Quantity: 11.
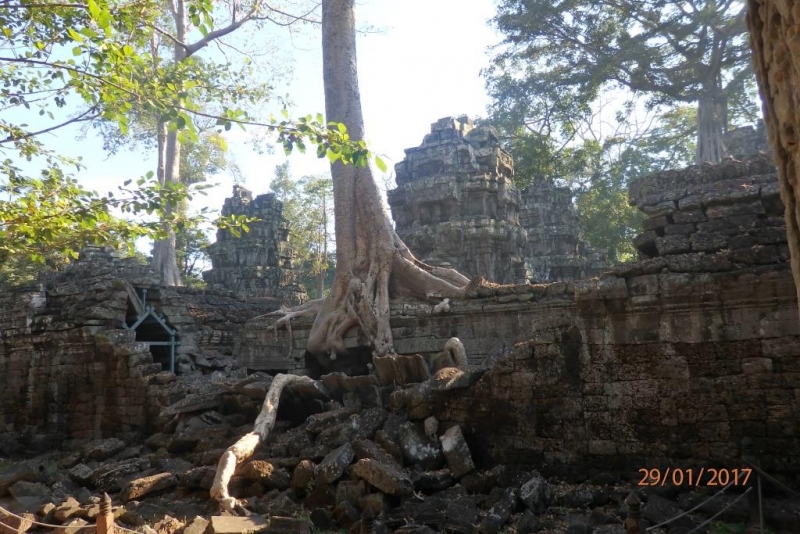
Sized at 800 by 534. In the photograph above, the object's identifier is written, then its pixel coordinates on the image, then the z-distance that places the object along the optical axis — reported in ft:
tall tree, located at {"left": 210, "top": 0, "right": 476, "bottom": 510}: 30.60
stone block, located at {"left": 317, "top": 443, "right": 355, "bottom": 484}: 16.98
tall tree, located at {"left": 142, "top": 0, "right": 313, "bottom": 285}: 54.24
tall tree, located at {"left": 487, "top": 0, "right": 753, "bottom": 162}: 60.59
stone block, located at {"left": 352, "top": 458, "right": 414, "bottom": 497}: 15.88
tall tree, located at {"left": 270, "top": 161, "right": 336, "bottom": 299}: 90.79
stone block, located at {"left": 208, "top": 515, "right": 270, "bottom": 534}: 14.88
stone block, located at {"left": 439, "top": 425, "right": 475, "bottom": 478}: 17.33
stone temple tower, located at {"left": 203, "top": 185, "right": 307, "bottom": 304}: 68.08
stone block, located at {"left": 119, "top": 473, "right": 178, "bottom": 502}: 19.21
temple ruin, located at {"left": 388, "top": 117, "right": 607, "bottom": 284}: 51.26
